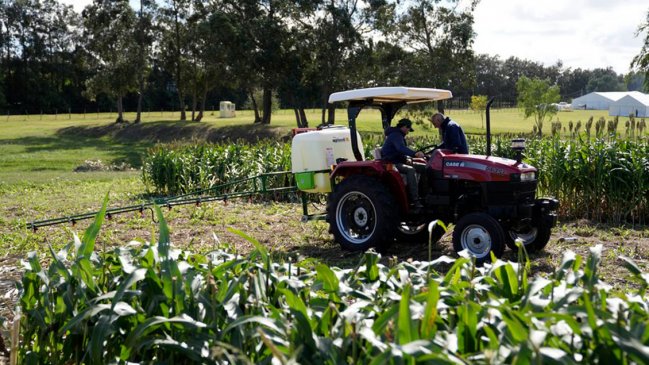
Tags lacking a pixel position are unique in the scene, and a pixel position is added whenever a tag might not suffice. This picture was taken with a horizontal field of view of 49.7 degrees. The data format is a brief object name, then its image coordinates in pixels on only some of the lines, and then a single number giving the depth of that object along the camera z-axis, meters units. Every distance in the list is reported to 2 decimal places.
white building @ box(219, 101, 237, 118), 58.19
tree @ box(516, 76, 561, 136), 47.84
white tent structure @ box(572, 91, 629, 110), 85.75
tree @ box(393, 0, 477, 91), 37.91
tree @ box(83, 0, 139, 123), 50.34
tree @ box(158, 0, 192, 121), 51.90
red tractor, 7.74
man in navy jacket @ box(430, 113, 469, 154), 8.39
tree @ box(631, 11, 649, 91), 33.49
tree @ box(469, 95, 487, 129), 50.88
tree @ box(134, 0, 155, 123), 50.81
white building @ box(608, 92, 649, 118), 70.31
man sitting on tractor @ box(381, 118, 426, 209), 8.24
